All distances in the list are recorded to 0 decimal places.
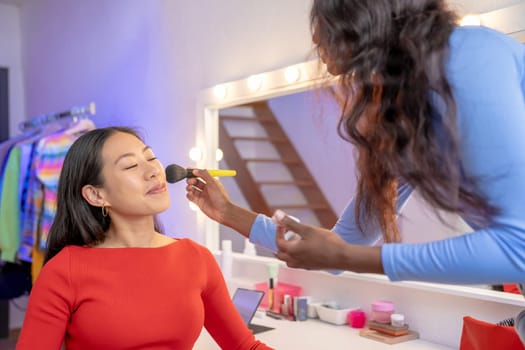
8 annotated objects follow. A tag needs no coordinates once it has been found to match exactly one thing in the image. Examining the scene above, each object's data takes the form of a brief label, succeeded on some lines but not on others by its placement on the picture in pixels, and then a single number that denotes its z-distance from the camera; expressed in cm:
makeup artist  71
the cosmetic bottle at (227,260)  219
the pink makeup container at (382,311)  168
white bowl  177
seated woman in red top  126
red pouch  114
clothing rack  294
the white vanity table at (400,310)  149
